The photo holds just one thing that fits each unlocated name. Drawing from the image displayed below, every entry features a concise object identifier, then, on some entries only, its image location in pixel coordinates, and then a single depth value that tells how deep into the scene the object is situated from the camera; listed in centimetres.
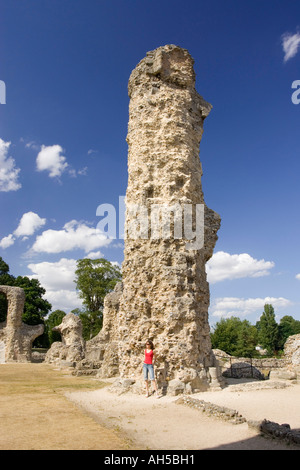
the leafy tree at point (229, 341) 2975
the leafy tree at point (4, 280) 3600
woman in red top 818
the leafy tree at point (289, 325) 6551
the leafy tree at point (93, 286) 3712
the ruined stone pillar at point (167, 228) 894
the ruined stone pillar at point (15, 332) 2542
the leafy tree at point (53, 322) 4425
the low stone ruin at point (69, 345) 2294
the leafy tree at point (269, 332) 4572
